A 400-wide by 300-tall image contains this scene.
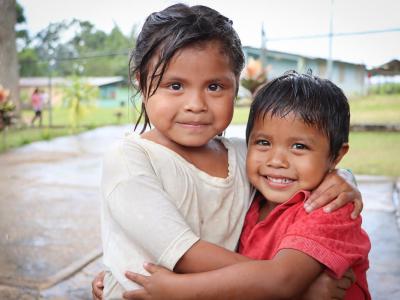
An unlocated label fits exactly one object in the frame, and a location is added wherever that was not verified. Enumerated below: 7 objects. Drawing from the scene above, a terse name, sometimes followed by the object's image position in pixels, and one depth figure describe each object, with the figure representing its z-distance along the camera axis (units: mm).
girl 1147
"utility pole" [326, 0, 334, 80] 7132
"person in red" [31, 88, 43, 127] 12117
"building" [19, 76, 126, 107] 19455
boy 1114
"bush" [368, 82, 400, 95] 8859
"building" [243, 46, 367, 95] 8188
